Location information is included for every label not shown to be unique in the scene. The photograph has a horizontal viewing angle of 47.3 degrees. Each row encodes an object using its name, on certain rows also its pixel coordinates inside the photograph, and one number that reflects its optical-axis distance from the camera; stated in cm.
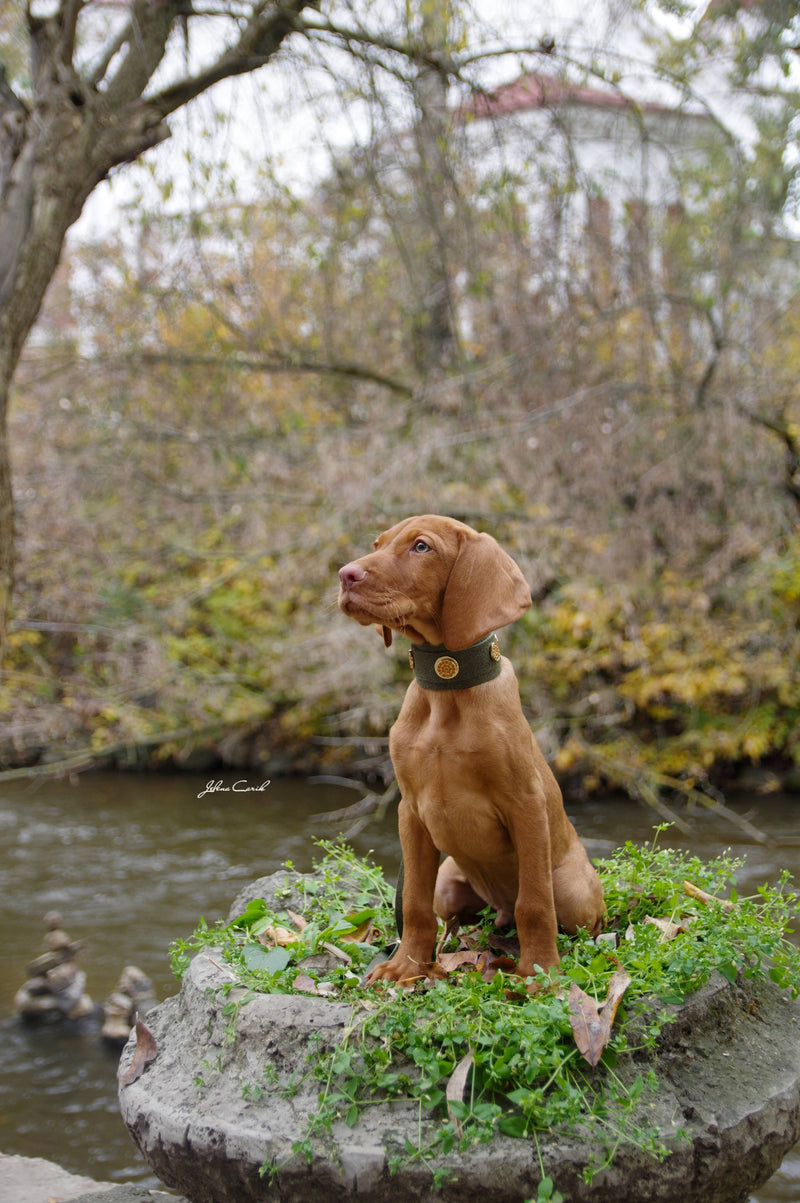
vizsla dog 234
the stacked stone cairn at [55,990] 484
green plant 200
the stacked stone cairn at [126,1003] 458
